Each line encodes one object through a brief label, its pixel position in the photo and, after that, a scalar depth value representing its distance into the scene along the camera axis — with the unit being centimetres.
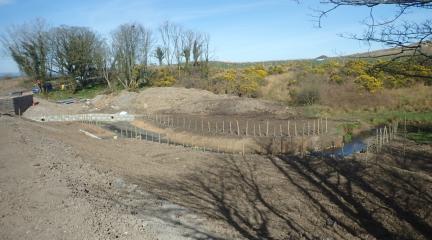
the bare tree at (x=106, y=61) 5341
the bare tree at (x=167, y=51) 6097
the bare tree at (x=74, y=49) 5291
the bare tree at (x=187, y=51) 5828
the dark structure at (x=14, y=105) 3688
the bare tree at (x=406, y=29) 492
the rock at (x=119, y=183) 1234
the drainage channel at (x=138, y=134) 2409
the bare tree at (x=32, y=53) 5316
